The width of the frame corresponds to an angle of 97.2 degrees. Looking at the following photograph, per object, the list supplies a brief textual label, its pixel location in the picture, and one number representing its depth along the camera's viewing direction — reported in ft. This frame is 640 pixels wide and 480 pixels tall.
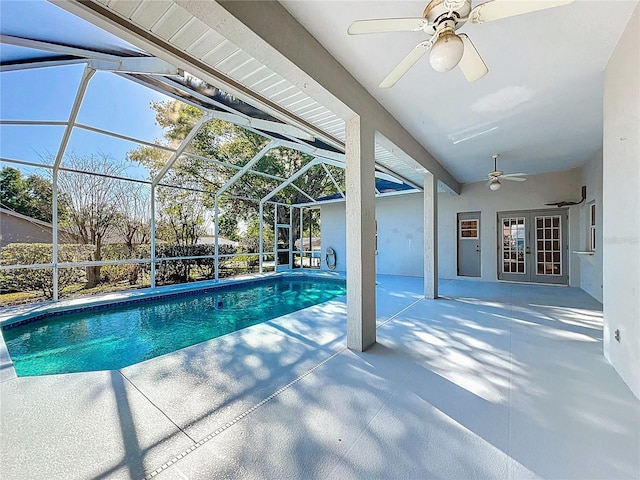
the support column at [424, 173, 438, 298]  18.39
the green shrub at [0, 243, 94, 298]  19.36
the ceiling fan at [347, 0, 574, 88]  5.21
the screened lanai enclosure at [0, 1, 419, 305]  11.28
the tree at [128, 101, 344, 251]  25.34
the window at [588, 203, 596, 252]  19.35
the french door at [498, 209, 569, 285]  23.79
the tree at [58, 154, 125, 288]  22.24
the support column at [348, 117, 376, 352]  9.92
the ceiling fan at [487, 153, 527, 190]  19.21
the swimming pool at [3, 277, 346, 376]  11.05
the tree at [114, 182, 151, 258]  25.17
